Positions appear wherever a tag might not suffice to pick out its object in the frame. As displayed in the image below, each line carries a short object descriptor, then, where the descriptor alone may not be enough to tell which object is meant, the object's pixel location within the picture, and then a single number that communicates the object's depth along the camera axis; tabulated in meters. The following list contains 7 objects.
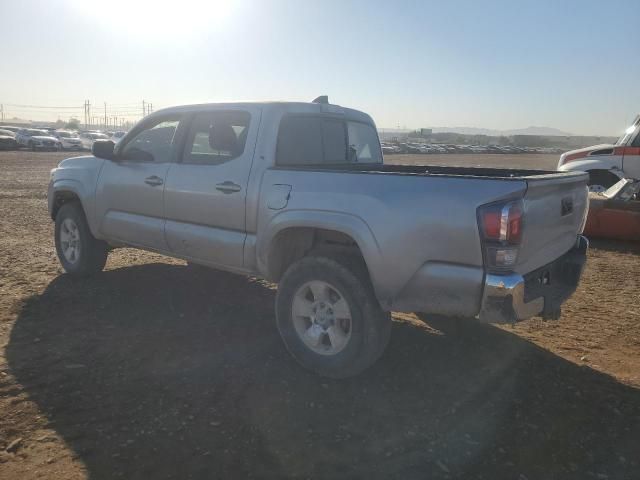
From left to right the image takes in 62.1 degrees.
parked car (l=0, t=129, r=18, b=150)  36.81
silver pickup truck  3.05
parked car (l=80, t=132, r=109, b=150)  45.42
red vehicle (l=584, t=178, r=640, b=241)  8.45
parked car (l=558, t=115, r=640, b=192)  10.57
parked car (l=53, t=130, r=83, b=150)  40.68
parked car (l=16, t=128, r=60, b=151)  38.59
